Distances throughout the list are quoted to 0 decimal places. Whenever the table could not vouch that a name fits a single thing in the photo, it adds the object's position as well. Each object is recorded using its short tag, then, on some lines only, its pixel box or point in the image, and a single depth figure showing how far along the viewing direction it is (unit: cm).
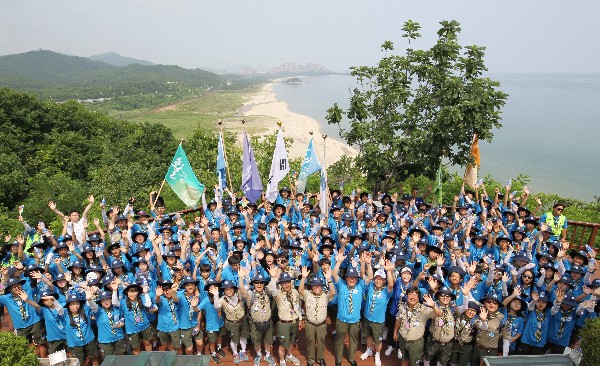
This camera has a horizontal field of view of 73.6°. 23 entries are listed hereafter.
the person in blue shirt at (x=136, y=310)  683
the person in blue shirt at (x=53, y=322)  668
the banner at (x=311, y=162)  1106
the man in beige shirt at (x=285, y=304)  690
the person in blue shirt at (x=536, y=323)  638
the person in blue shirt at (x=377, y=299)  690
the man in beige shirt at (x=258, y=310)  690
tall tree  1048
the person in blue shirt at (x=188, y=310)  689
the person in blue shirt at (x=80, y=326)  659
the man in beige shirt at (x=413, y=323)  648
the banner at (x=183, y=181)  1071
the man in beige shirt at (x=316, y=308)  681
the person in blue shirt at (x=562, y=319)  627
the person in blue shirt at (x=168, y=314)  675
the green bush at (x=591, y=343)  468
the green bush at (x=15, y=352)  484
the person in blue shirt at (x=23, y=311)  696
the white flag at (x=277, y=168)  1106
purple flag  1131
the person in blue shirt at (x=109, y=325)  668
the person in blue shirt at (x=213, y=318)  695
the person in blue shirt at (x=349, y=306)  684
